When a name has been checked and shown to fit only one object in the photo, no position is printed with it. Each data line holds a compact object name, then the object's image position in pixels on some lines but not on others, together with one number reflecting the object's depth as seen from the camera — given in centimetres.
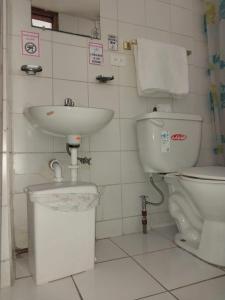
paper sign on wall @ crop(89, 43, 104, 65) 148
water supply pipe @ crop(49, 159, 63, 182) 115
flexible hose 160
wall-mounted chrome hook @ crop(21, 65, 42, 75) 124
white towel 153
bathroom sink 102
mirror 136
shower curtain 172
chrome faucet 125
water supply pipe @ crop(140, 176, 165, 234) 155
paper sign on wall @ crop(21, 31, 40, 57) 131
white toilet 109
